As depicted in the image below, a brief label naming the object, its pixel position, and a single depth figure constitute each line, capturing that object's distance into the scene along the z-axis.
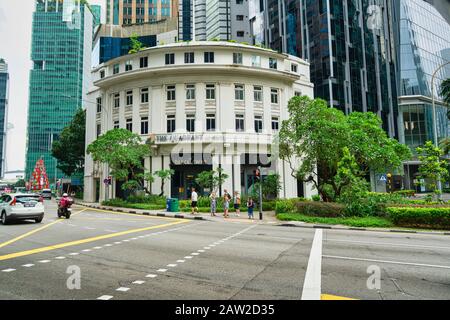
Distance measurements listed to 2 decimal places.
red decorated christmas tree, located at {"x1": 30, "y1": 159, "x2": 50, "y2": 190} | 77.38
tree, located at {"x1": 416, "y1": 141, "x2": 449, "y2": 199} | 18.16
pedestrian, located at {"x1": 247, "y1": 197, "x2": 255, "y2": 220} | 19.61
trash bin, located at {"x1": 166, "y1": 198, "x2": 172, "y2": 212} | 23.89
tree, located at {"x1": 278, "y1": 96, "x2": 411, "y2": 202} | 18.98
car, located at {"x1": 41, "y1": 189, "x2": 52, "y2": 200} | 51.97
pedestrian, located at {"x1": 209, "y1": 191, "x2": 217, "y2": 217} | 21.32
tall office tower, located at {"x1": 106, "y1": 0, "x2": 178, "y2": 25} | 86.94
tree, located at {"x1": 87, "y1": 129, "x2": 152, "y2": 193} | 27.23
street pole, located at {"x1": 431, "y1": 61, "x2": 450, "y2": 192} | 20.16
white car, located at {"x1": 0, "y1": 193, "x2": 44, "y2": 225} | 15.28
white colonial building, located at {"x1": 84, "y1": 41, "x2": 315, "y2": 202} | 30.12
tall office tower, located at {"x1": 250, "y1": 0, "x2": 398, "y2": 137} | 53.28
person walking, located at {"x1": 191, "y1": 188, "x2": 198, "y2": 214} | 21.96
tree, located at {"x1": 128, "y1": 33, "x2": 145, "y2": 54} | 34.34
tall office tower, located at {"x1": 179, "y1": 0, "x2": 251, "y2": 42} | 87.69
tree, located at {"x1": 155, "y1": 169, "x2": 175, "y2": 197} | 27.19
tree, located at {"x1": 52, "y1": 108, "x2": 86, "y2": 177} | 47.03
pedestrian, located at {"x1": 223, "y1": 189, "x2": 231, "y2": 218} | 20.64
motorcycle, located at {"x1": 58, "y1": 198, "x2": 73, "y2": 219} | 18.76
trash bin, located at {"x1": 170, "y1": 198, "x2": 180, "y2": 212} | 23.82
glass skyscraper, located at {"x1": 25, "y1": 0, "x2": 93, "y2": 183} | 110.00
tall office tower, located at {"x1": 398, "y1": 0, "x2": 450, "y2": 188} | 59.53
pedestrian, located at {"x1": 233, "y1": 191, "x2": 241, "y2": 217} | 22.23
